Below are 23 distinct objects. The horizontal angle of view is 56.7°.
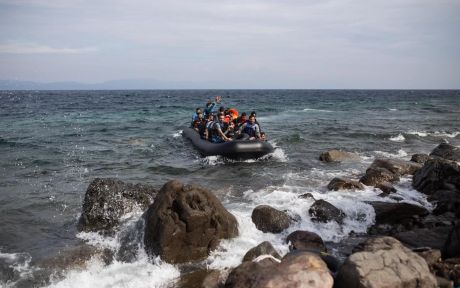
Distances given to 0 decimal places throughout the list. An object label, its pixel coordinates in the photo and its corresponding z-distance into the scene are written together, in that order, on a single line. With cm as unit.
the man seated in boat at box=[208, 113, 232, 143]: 1703
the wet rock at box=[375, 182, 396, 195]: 1150
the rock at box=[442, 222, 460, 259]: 676
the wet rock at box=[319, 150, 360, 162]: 1681
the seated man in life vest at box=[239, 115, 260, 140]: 1697
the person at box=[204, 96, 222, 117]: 2106
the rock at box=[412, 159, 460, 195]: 1112
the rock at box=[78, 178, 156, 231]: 937
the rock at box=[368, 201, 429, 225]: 937
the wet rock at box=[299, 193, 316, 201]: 1060
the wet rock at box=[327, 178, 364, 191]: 1179
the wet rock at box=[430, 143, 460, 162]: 1605
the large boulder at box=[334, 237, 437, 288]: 532
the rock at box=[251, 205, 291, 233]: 883
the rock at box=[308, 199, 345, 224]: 941
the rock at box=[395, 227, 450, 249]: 763
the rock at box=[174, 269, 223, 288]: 668
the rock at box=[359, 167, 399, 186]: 1236
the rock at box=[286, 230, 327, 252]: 777
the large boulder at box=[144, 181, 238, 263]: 757
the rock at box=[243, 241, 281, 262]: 723
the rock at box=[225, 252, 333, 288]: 547
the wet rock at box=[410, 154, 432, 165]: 1529
